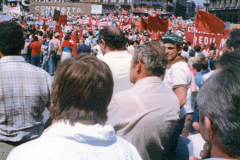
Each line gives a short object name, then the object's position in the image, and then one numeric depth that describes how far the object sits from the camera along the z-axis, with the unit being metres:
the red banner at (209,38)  6.84
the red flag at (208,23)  6.59
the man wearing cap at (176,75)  2.68
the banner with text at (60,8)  50.62
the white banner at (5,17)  20.53
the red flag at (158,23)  10.40
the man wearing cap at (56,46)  10.63
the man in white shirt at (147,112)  1.94
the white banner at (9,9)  23.53
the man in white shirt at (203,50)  8.01
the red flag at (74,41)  9.26
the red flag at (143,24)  11.79
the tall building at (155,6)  87.19
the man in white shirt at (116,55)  2.82
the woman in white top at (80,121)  1.14
